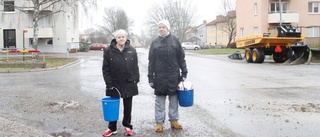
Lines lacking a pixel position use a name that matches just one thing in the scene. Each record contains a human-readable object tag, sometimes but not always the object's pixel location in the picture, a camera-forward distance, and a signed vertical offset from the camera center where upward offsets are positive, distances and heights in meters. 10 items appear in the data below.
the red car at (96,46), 65.33 +1.58
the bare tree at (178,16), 83.62 +8.88
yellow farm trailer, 22.42 +0.41
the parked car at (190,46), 68.75 +1.61
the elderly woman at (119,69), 5.85 -0.22
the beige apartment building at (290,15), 45.00 +4.76
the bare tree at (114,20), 92.56 +8.96
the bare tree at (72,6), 28.41 +3.99
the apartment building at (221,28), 78.19 +6.54
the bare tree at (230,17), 76.98 +7.90
